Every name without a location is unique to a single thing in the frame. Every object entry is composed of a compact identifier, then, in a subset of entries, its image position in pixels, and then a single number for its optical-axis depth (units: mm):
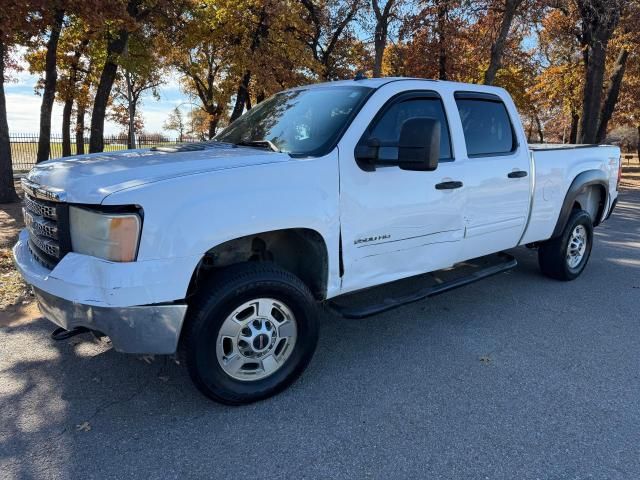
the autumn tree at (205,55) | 14961
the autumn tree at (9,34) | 7273
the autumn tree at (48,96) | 13976
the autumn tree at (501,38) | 12344
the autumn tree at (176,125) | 68250
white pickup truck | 2691
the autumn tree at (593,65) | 15500
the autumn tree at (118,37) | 12672
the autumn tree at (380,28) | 14753
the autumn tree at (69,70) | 17641
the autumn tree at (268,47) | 17047
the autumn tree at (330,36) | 18984
